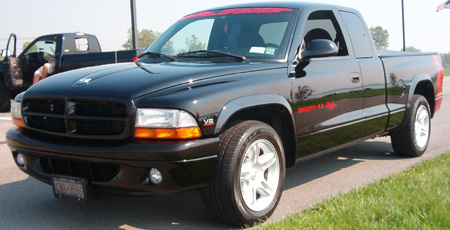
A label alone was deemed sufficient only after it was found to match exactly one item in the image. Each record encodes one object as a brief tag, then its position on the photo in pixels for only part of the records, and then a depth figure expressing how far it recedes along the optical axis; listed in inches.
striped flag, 1524.9
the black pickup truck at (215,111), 135.9
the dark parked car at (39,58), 487.2
